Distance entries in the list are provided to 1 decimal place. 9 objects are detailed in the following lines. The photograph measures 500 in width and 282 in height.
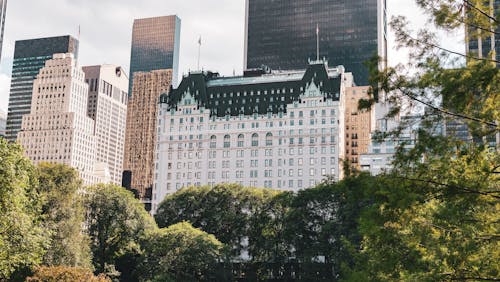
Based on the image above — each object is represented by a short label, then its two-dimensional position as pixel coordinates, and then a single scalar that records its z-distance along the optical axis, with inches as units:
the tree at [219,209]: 4087.1
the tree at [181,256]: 3262.8
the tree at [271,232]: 3757.4
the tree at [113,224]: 3580.2
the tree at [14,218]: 1676.9
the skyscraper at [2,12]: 7697.8
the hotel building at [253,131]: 6481.3
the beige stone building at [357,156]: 7687.0
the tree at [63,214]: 2790.4
